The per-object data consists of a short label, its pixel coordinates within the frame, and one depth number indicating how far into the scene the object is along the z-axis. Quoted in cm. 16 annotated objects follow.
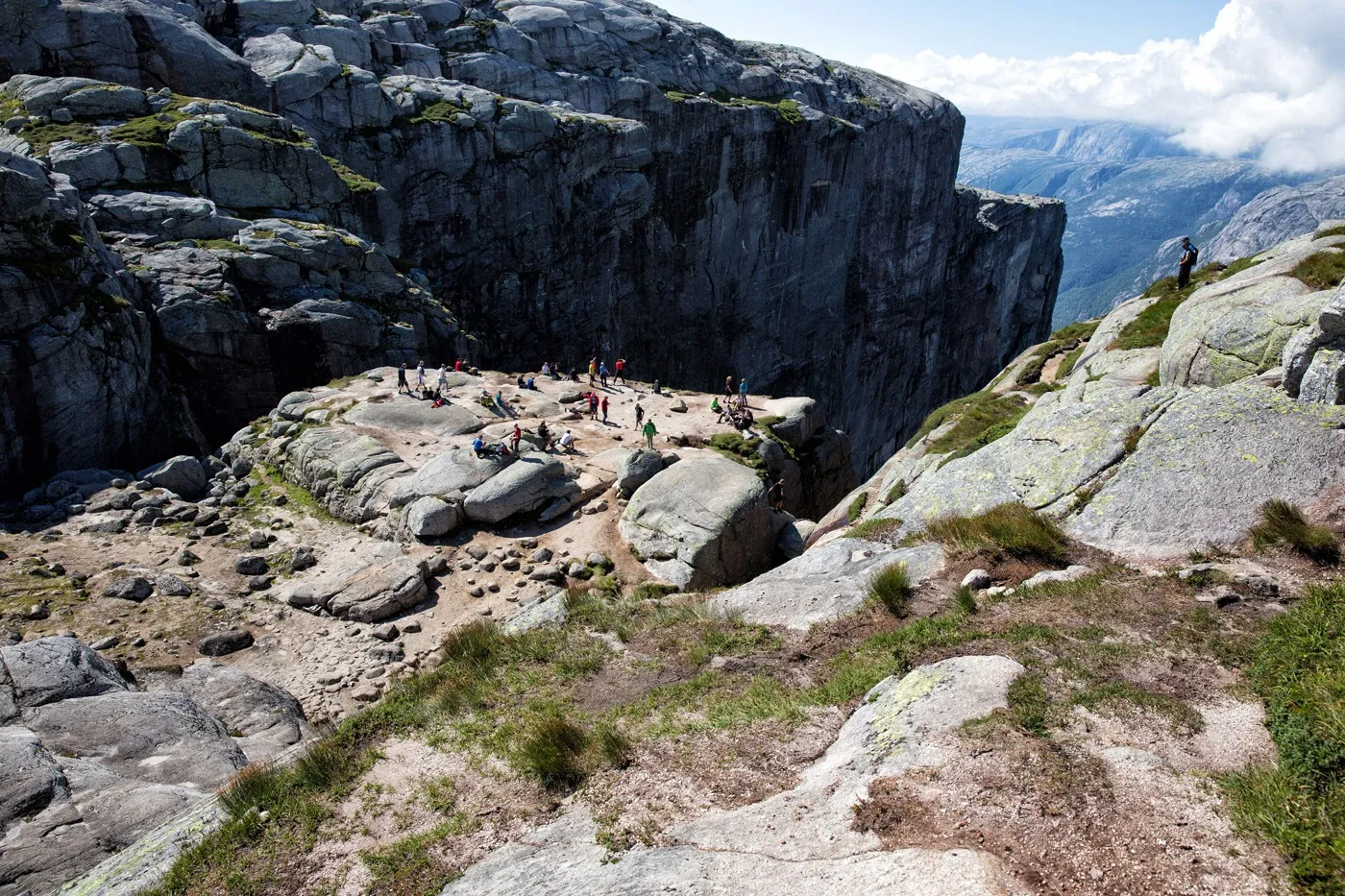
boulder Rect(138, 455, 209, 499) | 2888
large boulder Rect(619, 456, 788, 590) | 2275
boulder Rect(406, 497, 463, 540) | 2480
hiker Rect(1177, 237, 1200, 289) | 2383
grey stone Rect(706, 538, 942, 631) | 1396
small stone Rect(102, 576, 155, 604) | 2139
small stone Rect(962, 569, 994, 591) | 1317
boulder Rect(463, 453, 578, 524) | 2558
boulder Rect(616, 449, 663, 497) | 2659
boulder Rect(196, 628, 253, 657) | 1981
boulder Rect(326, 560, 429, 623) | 2164
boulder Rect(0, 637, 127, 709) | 1427
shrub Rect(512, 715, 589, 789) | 962
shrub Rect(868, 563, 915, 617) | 1292
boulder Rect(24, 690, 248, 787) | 1303
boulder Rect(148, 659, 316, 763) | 1545
